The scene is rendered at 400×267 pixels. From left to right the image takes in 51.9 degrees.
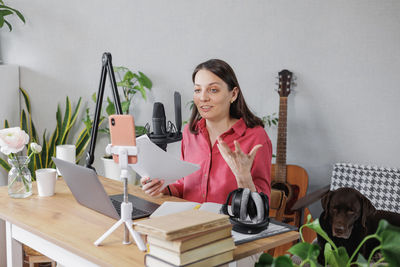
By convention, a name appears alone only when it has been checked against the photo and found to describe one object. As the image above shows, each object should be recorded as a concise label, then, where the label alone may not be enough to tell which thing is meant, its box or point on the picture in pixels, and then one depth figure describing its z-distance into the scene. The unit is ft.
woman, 6.33
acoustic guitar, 9.64
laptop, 4.74
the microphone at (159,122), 5.90
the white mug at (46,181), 5.92
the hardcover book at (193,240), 3.34
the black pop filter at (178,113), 6.72
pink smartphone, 3.94
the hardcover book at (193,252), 3.38
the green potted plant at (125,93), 11.58
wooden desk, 4.05
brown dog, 6.83
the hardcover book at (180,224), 3.34
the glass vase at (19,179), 5.83
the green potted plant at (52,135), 11.02
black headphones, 4.30
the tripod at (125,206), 3.98
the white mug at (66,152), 6.69
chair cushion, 8.30
